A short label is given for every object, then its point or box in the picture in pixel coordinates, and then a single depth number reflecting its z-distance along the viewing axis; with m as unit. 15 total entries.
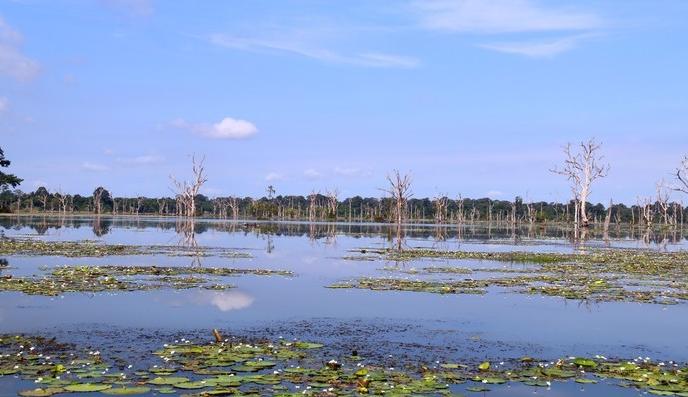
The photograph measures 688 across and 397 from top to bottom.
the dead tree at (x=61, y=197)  125.31
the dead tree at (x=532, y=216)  106.84
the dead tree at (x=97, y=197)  123.94
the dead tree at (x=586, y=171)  74.88
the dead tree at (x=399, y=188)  78.29
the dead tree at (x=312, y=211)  111.54
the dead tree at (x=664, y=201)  99.38
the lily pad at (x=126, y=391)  7.00
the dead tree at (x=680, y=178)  50.03
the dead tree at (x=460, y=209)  113.57
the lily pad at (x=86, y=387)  7.01
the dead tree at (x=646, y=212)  98.45
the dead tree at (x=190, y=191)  85.62
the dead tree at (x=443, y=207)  104.25
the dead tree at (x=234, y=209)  111.68
